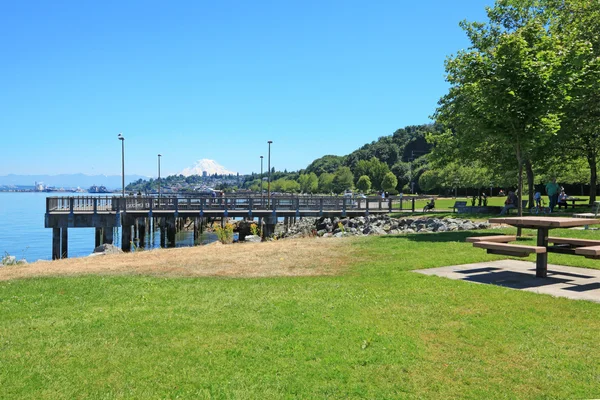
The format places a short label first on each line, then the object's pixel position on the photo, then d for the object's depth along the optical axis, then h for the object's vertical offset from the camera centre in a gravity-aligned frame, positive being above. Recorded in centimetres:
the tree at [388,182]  11550 +102
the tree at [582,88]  1984 +448
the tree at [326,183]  15014 +81
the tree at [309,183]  17100 +86
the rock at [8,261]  1613 -264
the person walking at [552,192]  2814 -21
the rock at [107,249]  2036 -275
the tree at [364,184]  12550 +53
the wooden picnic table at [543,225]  941 -72
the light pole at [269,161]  5557 +272
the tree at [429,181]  8865 +114
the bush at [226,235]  2116 -225
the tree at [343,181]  14062 +139
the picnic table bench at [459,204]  3329 -114
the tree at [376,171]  13412 +412
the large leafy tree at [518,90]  1559 +317
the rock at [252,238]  3080 -336
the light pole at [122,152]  4343 +276
